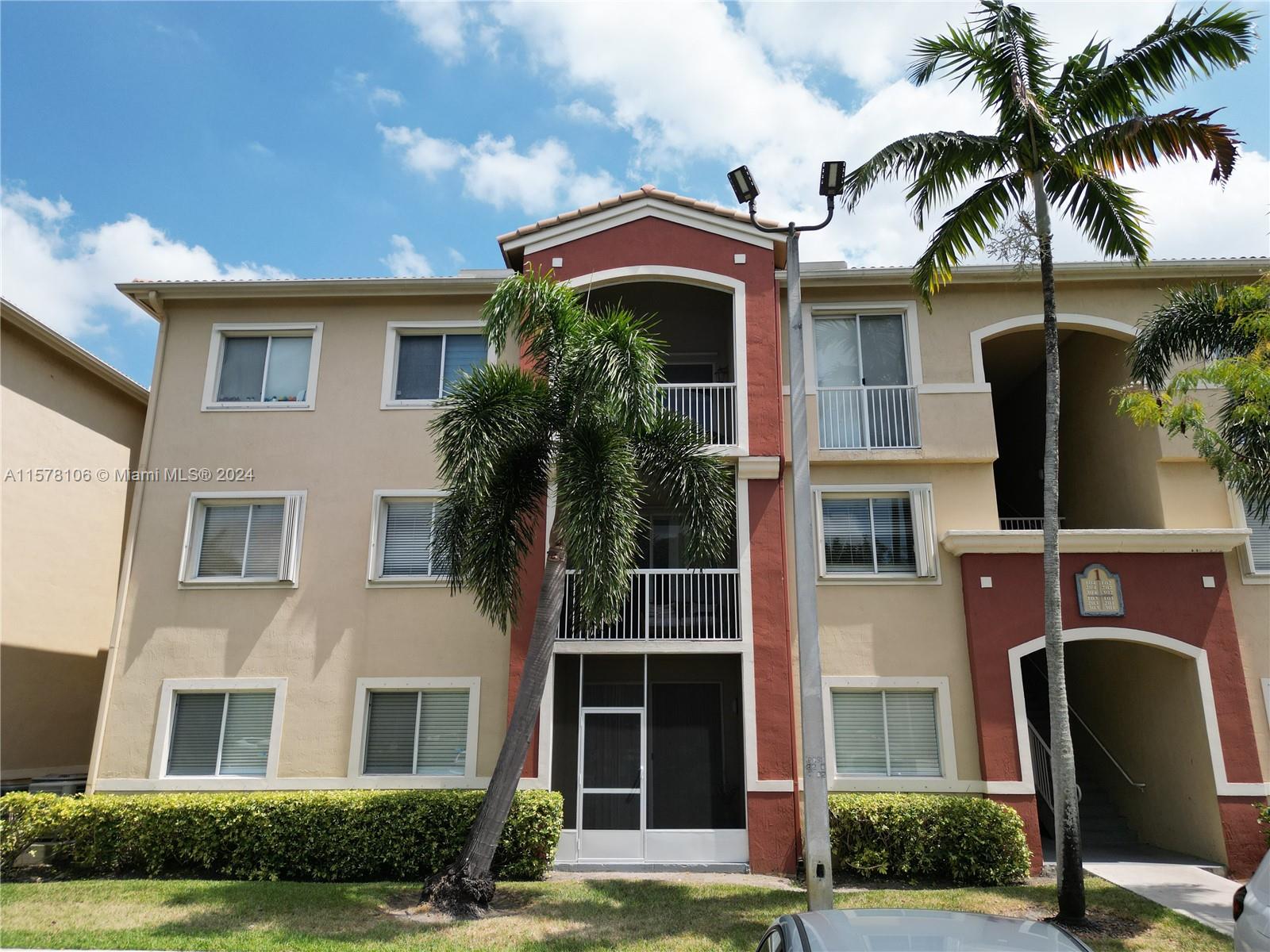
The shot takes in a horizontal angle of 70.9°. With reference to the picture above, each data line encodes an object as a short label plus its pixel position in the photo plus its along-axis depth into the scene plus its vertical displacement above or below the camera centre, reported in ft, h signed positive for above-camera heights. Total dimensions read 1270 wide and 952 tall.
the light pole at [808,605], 29.35 +3.79
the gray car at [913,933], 12.76 -3.20
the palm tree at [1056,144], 36.19 +23.79
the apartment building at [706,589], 44.57 +6.36
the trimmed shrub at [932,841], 40.11 -5.54
